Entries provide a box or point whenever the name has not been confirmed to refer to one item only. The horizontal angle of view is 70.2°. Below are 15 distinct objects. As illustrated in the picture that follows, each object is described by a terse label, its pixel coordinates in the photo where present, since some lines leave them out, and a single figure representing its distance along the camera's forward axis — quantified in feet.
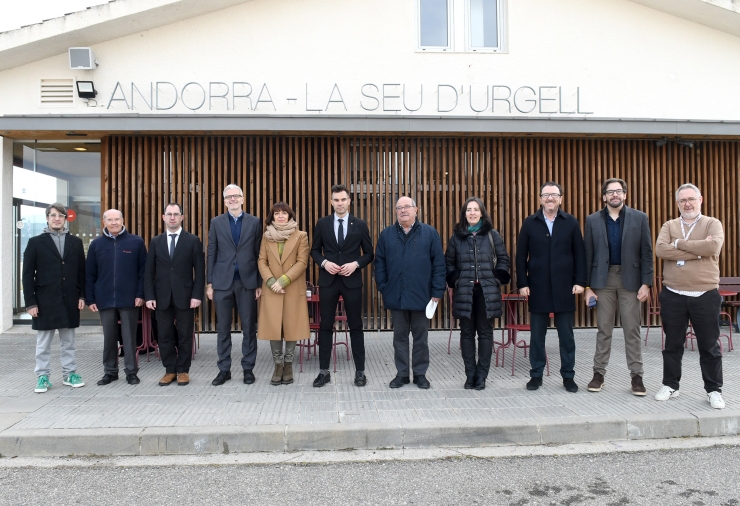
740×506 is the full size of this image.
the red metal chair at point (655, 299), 26.25
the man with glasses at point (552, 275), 17.88
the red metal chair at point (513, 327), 20.58
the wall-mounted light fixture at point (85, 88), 27.78
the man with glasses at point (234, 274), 19.06
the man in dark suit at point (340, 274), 18.67
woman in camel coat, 18.66
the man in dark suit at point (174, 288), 18.83
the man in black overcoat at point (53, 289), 18.10
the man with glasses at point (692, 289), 16.28
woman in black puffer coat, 17.94
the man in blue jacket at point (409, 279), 18.19
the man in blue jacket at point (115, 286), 18.94
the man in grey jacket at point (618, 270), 17.47
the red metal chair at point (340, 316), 21.74
